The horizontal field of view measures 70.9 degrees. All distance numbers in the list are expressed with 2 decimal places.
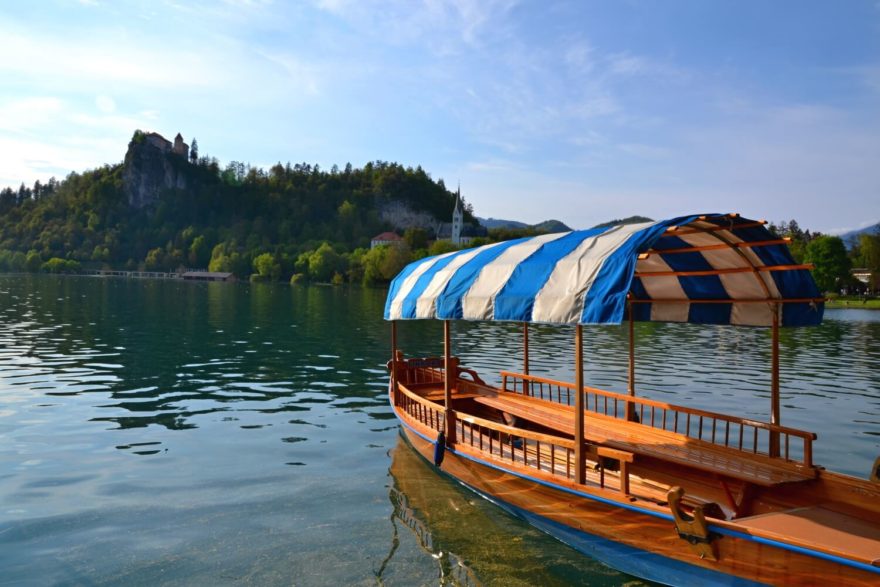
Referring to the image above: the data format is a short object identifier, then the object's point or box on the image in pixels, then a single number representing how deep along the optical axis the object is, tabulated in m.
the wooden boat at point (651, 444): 7.02
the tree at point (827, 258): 82.94
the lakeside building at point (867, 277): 90.31
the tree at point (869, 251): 88.56
